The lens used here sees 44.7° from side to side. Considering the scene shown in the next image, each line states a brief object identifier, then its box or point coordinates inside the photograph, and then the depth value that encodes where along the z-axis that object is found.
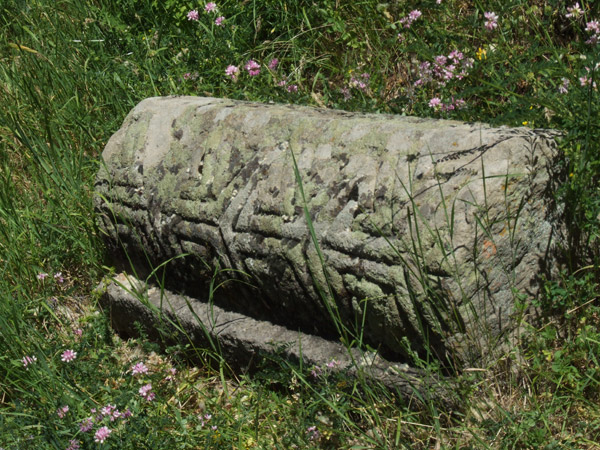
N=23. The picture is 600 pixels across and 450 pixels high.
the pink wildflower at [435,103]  3.44
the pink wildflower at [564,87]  2.94
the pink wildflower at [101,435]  2.45
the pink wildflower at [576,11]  3.28
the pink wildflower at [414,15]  3.89
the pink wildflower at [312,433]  2.48
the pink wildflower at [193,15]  4.34
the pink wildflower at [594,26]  3.12
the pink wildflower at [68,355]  2.93
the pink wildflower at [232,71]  4.04
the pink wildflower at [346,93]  3.94
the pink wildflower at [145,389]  2.69
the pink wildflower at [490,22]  3.44
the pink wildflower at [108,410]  2.54
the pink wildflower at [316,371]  2.54
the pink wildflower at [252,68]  4.05
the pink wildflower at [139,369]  2.83
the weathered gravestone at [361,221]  2.34
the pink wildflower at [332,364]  2.55
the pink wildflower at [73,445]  2.49
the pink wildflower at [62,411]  2.61
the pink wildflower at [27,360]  2.79
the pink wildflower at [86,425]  2.50
